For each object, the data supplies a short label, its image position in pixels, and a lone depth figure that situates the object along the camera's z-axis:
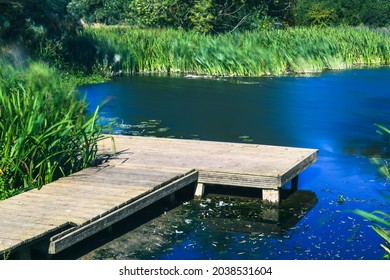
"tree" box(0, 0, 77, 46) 18.05
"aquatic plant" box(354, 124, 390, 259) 5.60
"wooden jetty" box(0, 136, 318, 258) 6.70
